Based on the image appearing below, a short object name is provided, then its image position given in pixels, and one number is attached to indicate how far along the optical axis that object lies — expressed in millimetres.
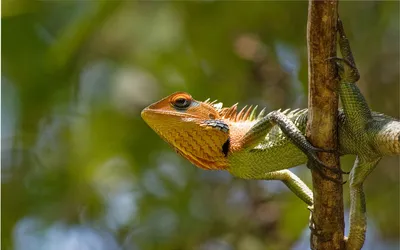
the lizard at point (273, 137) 5426
